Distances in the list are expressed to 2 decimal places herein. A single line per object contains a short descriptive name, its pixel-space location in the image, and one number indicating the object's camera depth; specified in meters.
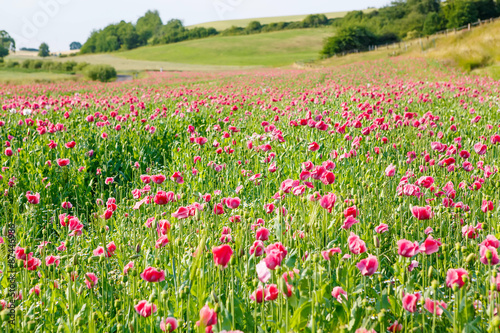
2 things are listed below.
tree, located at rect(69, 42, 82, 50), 165.00
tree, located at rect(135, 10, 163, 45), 125.88
